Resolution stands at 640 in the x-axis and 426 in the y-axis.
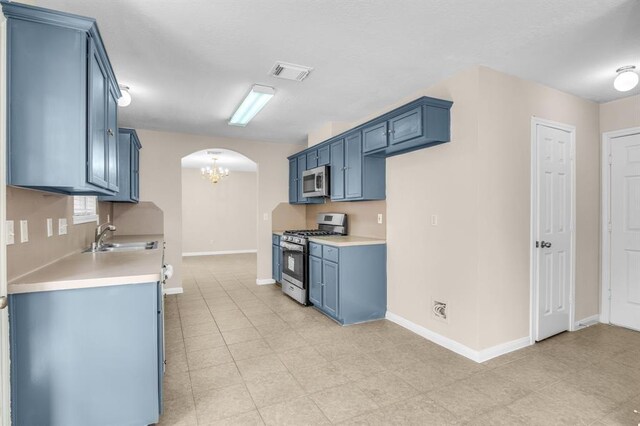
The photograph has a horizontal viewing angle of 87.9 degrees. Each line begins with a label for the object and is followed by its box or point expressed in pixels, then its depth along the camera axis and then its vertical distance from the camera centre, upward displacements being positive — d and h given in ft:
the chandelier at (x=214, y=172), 25.99 +3.22
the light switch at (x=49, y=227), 7.45 -0.36
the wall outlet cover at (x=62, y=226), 8.24 -0.37
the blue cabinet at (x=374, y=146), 9.53 +2.31
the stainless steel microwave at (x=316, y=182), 14.89 +1.36
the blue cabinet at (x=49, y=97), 5.23 +1.88
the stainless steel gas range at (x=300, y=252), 14.21 -1.87
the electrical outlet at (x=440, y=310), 9.95 -3.06
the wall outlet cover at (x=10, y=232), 5.51 -0.35
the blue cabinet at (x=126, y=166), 12.61 +1.77
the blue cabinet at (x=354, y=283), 11.90 -2.65
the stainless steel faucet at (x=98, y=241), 10.21 -0.95
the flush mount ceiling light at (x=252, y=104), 10.81 +3.93
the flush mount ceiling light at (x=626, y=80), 8.61 +3.40
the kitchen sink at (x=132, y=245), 11.58 -1.22
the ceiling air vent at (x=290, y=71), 9.11 +3.98
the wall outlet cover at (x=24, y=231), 6.05 -0.36
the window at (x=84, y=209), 9.94 +0.08
